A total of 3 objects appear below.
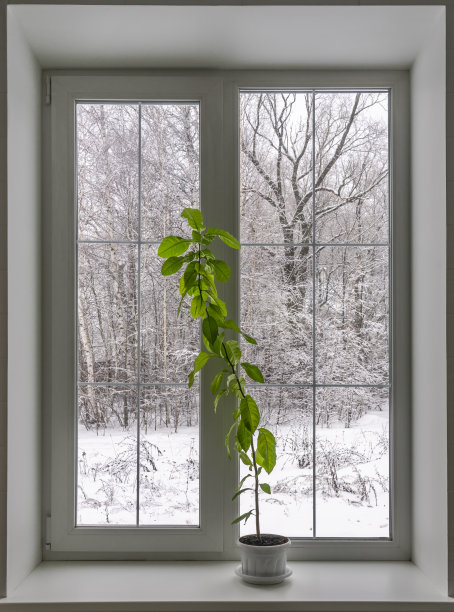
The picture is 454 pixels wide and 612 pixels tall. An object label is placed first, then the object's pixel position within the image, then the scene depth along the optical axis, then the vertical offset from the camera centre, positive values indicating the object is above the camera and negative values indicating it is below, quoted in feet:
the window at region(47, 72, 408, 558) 6.77 +0.08
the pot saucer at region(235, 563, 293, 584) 6.01 -2.44
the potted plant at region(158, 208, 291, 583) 5.94 -0.48
